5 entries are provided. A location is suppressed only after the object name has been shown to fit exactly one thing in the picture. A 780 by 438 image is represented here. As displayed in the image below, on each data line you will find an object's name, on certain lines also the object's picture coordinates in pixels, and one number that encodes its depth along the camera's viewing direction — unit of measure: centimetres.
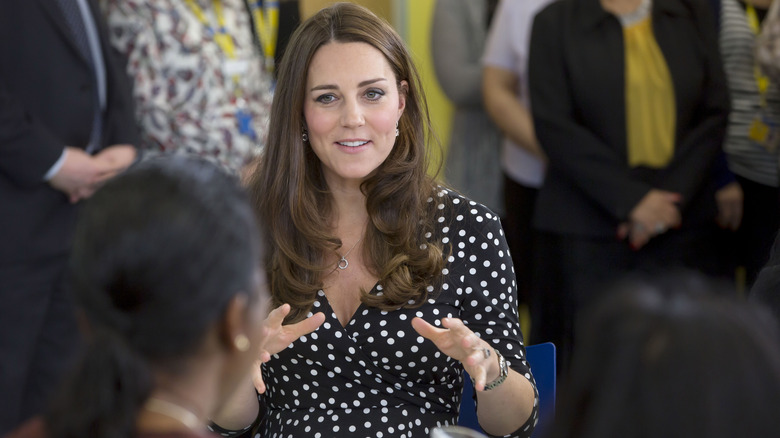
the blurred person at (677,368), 165
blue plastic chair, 417
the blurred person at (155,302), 204
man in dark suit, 573
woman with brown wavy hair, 407
